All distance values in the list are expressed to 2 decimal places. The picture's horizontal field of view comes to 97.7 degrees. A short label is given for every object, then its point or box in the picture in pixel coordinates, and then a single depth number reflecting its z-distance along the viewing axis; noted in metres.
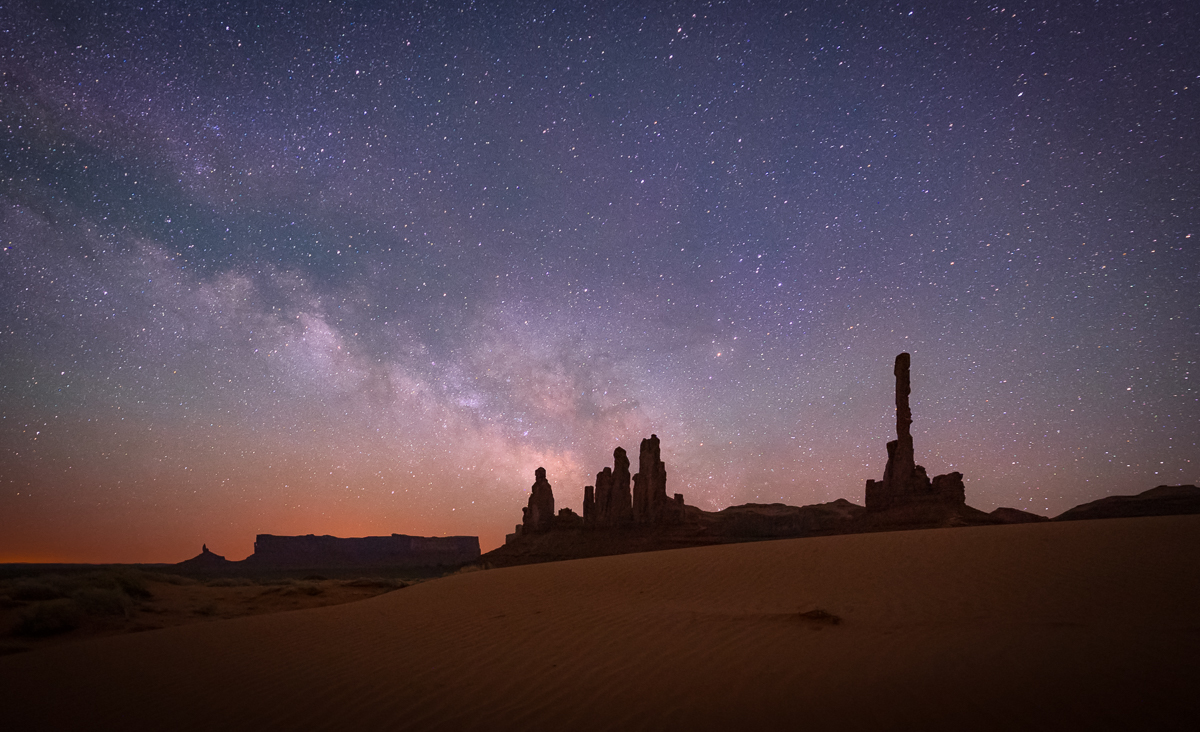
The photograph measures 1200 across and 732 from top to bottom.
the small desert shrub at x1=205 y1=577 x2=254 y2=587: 21.19
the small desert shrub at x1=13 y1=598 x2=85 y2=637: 10.47
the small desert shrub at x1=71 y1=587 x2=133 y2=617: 11.98
